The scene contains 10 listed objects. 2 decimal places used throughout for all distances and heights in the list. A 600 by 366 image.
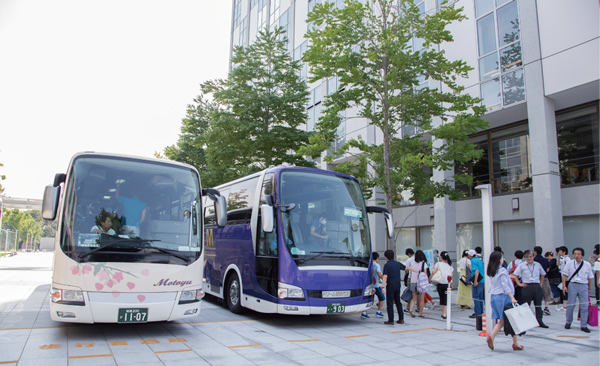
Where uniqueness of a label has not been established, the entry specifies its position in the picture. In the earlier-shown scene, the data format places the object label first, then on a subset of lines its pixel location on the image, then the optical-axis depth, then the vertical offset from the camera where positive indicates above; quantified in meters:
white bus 7.13 -0.01
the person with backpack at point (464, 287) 12.72 -1.36
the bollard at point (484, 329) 9.12 -1.90
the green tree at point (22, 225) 76.76 +2.81
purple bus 9.18 -0.10
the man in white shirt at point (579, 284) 9.44 -0.93
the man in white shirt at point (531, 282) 9.85 -0.90
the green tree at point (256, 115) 19.06 +5.67
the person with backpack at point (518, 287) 10.83 -1.15
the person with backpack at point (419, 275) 11.32 -0.88
